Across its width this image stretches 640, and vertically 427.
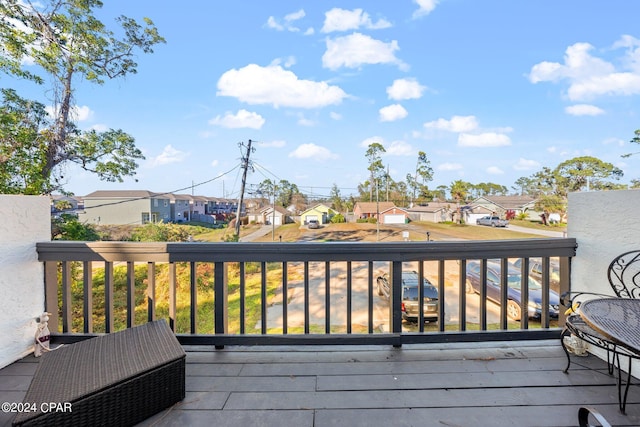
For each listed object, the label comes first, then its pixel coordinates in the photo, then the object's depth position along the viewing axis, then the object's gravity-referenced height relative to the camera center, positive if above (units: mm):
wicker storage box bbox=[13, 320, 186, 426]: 1032 -713
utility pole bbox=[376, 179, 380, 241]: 17891 -1819
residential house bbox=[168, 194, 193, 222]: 22969 -75
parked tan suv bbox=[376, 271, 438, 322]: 6688 -2345
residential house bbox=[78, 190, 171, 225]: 14434 -113
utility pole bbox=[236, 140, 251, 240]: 13234 +1403
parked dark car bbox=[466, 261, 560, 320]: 5895 -1958
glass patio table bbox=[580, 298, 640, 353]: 921 -457
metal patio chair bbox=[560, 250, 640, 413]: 1561 -434
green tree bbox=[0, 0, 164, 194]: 5129 +2919
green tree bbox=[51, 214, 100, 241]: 5438 -426
